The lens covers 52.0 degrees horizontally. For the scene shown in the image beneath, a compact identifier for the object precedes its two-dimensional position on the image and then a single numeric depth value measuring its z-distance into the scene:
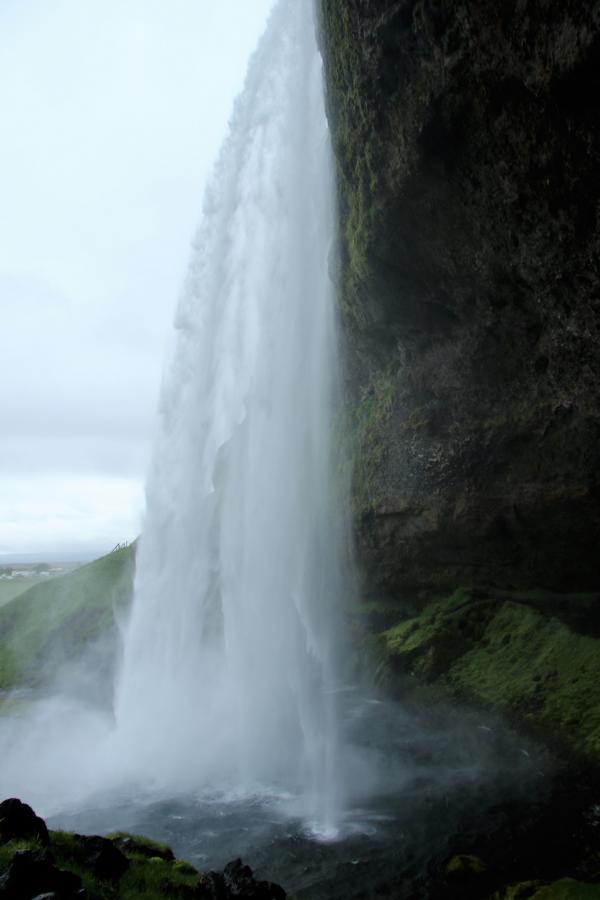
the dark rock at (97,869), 7.64
